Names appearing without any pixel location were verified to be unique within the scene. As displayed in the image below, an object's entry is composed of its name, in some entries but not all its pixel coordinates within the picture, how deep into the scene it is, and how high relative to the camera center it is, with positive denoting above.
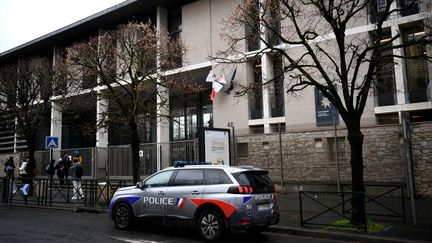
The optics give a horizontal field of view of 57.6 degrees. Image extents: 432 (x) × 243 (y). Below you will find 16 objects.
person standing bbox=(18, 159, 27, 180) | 23.66 -0.11
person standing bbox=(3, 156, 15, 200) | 17.71 -0.83
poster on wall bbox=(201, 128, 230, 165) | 15.50 +0.69
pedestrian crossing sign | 17.64 +1.10
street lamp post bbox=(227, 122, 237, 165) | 20.06 +0.58
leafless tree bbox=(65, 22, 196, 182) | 16.73 +4.50
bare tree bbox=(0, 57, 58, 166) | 20.25 +3.92
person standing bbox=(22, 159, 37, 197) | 17.08 -0.38
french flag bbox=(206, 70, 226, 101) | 22.39 +4.60
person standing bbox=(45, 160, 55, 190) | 19.08 -0.10
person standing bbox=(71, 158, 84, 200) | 16.73 -0.55
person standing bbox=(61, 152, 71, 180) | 21.09 +0.14
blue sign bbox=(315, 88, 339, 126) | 18.84 +2.33
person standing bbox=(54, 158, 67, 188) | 20.62 -0.15
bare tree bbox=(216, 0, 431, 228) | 10.27 +4.35
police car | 8.76 -0.87
